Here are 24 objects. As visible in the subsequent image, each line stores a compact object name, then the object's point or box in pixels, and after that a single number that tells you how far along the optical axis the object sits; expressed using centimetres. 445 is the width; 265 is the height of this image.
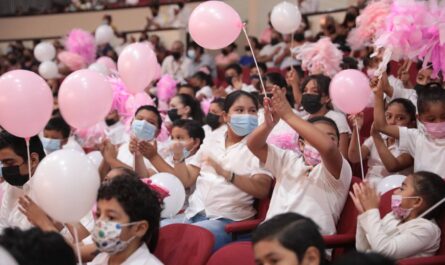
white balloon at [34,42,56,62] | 818
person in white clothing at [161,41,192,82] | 767
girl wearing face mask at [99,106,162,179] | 326
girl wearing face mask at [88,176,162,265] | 201
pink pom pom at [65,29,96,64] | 769
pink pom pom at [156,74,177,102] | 596
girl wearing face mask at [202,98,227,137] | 402
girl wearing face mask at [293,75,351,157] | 348
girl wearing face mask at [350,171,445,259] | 208
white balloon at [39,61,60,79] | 738
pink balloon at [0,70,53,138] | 249
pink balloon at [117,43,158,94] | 347
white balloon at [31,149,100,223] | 203
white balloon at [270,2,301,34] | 452
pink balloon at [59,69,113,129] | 262
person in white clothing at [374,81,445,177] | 265
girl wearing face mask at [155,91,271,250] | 273
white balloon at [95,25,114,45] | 817
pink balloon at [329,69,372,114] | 290
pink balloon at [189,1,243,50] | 290
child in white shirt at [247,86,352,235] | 233
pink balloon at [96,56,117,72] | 629
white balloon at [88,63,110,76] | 581
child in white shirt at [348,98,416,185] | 299
